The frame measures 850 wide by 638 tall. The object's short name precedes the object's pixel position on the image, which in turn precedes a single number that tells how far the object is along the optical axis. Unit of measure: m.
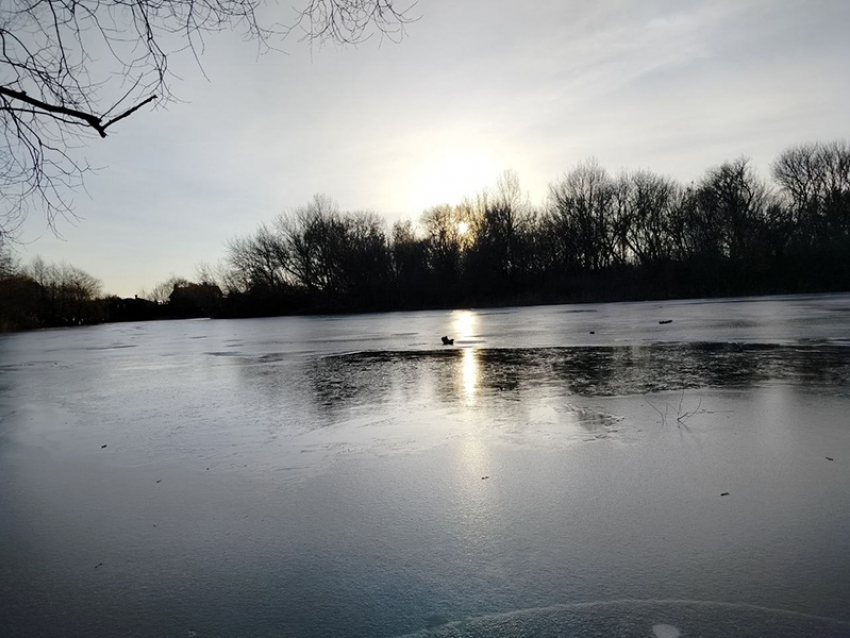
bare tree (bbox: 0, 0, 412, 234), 2.54
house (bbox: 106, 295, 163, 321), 75.94
